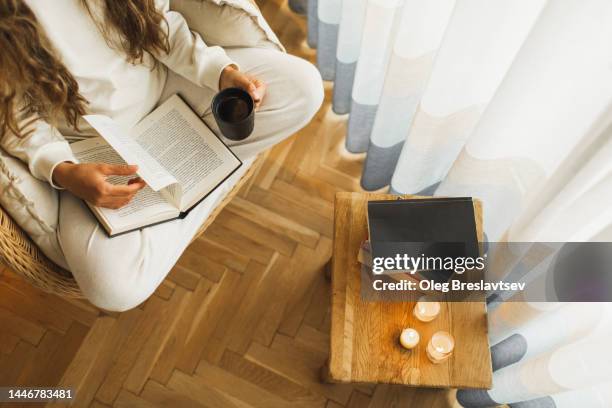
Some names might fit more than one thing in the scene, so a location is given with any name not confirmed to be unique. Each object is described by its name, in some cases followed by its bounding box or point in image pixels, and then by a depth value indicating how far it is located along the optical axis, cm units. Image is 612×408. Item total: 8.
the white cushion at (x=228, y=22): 111
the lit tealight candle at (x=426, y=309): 98
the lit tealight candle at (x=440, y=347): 95
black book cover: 97
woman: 93
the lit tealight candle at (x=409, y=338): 96
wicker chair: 95
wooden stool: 96
